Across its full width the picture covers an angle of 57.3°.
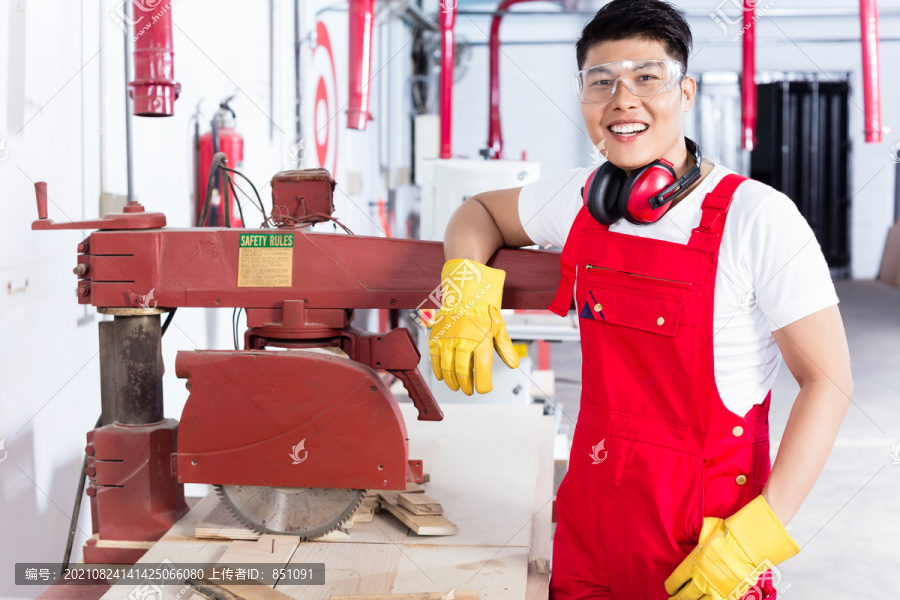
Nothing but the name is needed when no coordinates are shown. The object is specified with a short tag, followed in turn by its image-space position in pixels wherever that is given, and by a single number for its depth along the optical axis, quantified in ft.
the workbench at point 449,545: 4.44
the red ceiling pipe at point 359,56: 10.31
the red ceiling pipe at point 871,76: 12.32
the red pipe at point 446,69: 16.19
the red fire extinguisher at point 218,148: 9.50
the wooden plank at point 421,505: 5.18
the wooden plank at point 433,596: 4.16
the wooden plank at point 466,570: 4.38
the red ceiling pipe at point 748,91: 14.12
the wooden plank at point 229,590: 4.24
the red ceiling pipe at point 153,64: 5.87
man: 3.99
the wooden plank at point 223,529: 5.01
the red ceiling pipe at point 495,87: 23.11
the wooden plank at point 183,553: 4.75
